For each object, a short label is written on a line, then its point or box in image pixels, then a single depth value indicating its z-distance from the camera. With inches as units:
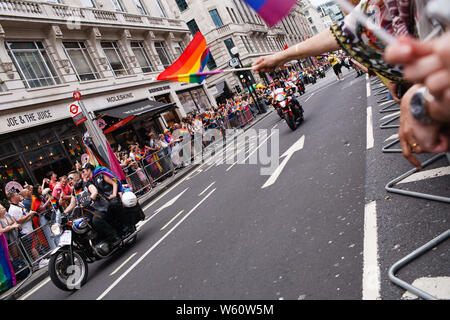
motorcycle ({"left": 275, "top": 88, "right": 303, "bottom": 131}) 424.5
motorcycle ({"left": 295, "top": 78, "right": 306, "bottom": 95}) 964.0
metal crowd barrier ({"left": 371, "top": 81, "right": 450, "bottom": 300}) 83.2
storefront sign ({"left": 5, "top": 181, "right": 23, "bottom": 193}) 372.6
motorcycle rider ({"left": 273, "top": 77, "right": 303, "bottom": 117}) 451.2
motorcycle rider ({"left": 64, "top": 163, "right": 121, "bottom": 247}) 225.8
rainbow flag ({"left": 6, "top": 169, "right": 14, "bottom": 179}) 480.0
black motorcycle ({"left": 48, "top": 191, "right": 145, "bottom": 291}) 200.8
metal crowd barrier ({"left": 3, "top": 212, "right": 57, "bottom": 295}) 269.0
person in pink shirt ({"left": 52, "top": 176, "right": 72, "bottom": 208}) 355.4
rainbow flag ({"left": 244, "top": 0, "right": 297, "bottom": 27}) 73.9
